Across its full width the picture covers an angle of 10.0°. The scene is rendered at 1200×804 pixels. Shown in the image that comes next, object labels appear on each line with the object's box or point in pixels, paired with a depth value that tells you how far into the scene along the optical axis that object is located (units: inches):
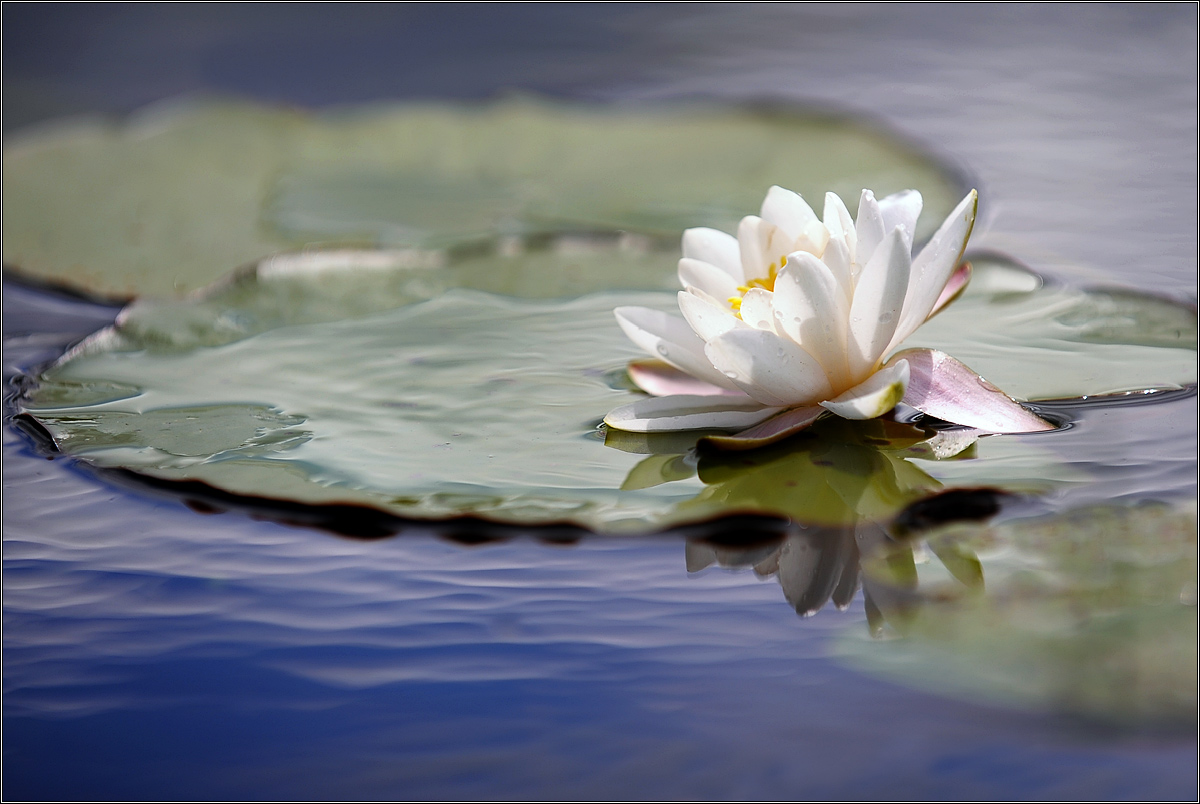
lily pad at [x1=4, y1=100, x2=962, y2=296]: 86.1
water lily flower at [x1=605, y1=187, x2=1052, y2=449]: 76.1
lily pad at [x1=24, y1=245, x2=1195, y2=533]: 75.9
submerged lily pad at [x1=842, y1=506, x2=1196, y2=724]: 73.2
